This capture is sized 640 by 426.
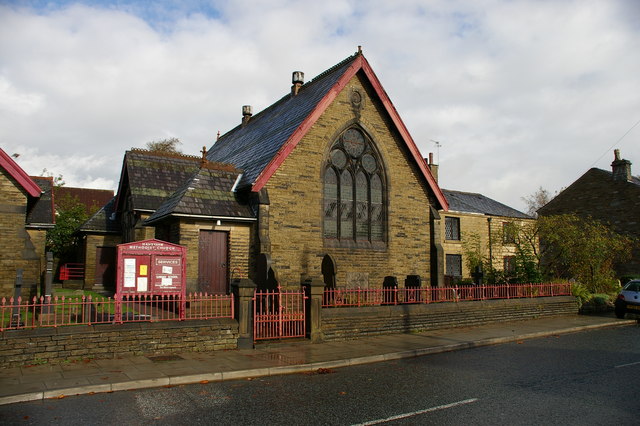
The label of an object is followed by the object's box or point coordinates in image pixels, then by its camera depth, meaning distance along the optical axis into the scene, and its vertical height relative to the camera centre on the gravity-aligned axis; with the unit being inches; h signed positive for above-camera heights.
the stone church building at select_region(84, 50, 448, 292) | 698.8 +112.9
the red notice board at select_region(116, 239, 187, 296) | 475.5 +4.3
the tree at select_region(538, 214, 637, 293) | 938.7 +38.8
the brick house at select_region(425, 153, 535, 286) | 1294.3 +108.7
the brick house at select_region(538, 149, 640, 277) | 1408.7 +210.1
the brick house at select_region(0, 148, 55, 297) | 701.9 +61.2
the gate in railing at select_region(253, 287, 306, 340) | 494.3 -51.7
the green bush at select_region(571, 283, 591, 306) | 868.6 -41.0
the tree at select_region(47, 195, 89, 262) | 1244.5 +89.9
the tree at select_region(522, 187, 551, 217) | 2738.7 +373.4
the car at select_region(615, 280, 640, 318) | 795.4 -49.1
